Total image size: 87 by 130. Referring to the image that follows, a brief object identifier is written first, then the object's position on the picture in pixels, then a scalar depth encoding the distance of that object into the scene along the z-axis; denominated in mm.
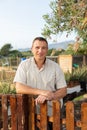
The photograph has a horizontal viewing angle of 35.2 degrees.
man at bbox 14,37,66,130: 1432
